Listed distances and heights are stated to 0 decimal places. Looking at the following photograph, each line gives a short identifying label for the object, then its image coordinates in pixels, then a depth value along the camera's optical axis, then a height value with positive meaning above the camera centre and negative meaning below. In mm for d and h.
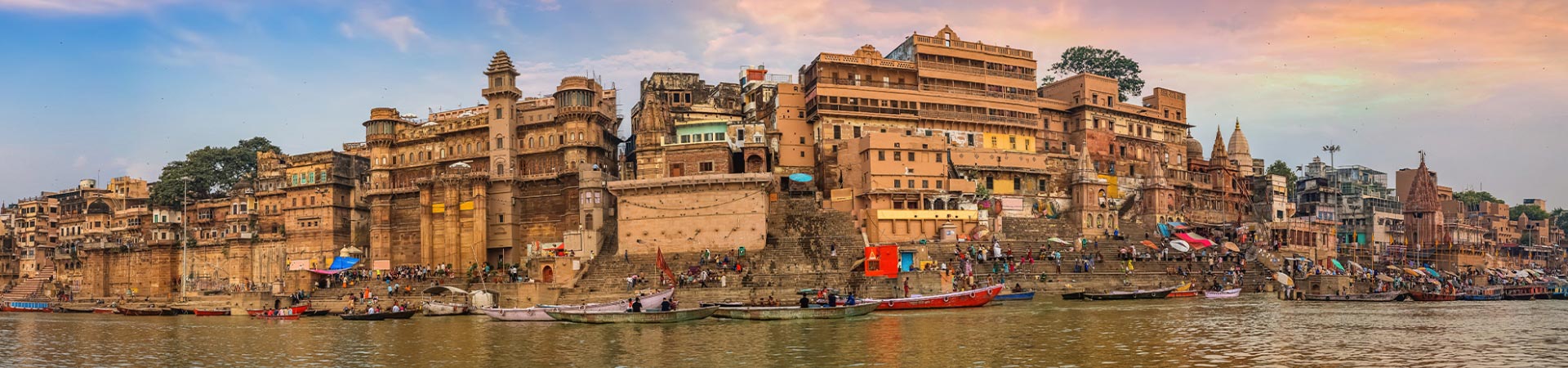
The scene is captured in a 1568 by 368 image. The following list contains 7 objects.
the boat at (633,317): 40844 -2460
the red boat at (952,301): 45875 -2394
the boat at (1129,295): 51906 -2621
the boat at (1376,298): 52812 -2956
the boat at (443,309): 50812 -2559
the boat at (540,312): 44188 -2372
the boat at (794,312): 41625 -2449
